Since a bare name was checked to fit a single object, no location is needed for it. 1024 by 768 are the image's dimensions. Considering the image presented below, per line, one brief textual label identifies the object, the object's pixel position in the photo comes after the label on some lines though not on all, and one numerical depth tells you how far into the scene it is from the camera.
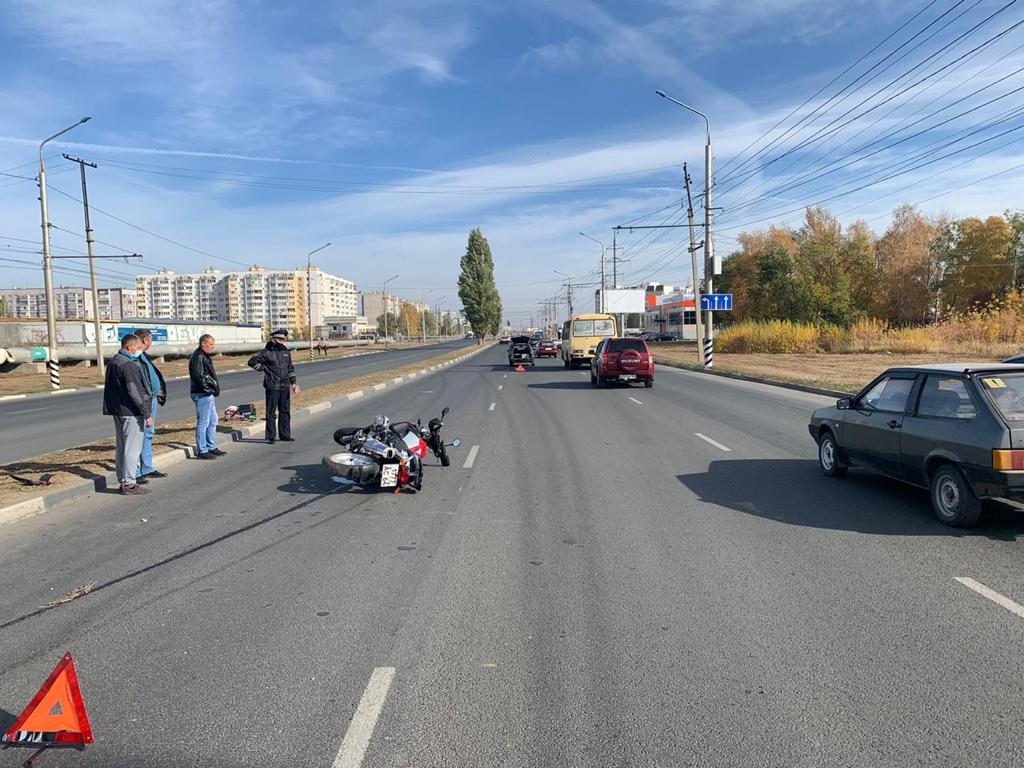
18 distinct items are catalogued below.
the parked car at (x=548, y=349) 57.91
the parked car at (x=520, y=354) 41.41
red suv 24.22
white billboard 71.25
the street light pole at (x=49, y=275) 30.44
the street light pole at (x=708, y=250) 32.62
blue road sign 33.65
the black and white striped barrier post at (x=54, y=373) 29.12
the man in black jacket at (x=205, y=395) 10.55
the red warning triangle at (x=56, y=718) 3.09
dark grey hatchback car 6.12
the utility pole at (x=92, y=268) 33.07
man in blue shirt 8.89
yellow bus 36.59
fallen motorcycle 8.32
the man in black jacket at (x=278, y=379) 11.89
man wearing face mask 8.30
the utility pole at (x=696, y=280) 34.75
